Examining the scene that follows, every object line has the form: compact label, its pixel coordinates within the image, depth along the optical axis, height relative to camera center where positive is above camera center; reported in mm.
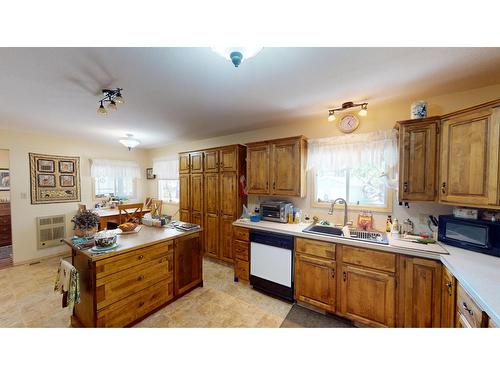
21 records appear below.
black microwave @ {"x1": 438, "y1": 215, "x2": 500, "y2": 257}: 1463 -432
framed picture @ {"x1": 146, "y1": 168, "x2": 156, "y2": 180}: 4961 +242
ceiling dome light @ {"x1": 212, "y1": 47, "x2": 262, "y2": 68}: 883 +629
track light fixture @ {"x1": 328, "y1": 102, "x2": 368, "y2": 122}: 2029 +860
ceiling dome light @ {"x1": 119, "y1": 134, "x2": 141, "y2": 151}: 3266 +728
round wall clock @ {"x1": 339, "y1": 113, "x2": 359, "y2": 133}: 2295 +750
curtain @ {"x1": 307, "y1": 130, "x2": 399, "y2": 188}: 2104 +375
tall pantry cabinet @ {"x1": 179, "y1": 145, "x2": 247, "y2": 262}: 3084 -171
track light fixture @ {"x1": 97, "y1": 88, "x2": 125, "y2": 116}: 1728 +856
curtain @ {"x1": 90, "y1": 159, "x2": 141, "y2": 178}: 4141 +353
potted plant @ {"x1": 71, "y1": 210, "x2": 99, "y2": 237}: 2012 -430
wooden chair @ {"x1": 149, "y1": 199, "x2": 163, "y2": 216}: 3277 -444
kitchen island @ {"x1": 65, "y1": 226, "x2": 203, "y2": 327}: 1619 -932
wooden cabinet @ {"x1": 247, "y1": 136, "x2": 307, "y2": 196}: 2502 +233
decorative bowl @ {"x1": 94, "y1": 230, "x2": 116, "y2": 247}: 1698 -515
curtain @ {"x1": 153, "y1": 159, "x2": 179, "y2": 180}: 4441 +358
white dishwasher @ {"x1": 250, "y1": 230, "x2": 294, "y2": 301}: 2227 -1001
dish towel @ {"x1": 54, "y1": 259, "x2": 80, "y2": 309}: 1557 -872
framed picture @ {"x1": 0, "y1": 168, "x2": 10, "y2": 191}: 4270 +72
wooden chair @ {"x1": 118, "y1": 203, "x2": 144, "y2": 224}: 3367 -623
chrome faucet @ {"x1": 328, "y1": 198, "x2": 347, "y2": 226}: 2375 -278
